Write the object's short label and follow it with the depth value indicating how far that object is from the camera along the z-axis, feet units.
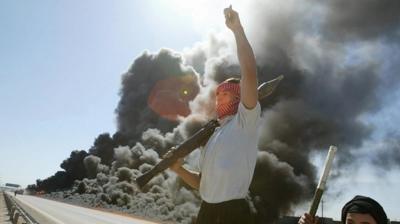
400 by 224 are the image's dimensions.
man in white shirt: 9.39
